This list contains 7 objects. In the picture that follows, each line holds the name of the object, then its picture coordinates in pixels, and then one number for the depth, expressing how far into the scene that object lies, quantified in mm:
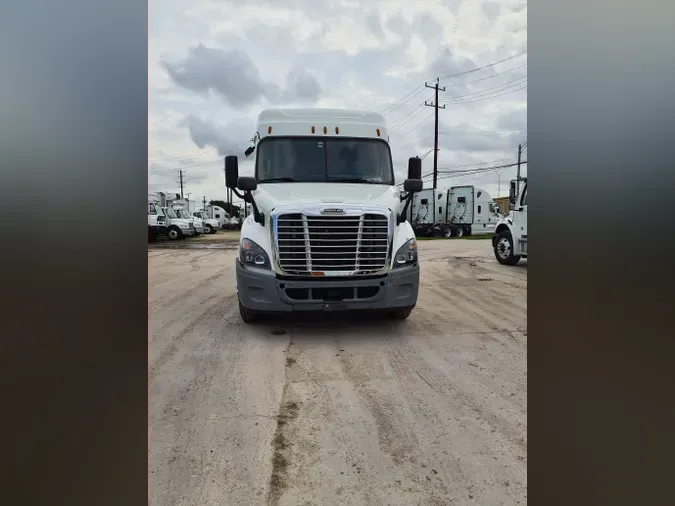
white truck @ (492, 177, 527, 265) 10680
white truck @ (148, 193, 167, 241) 21508
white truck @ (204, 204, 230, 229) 41625
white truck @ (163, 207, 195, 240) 23955
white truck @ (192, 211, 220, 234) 31703
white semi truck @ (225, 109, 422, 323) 4926
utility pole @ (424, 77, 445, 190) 29588
